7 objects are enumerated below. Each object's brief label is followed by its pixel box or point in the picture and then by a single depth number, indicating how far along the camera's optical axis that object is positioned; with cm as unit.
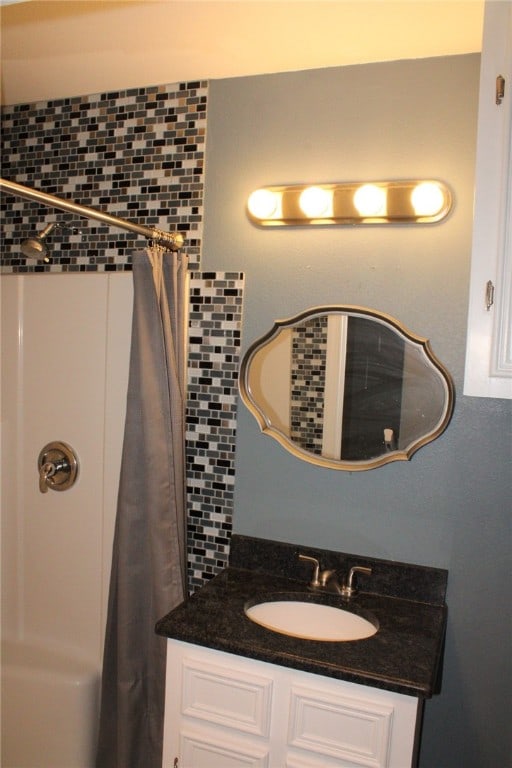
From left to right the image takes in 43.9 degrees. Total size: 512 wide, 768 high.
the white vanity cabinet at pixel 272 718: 145
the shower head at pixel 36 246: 208
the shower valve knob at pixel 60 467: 233
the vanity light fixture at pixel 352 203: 181
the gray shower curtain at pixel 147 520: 188
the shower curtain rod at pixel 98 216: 153
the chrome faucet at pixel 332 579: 190
